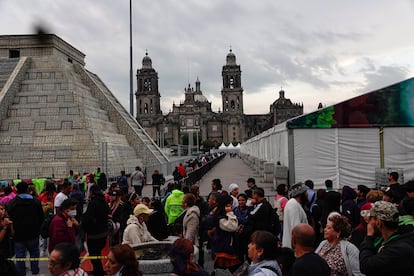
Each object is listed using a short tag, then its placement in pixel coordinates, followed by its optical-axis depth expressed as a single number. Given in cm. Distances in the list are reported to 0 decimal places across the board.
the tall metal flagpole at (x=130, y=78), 3137
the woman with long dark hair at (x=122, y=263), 378
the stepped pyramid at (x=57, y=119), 2436
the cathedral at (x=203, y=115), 14238
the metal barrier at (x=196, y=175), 1954
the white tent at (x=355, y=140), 1695
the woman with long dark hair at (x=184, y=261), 396
